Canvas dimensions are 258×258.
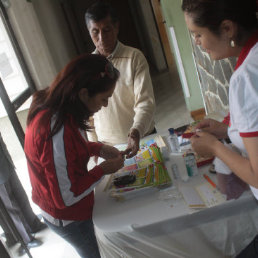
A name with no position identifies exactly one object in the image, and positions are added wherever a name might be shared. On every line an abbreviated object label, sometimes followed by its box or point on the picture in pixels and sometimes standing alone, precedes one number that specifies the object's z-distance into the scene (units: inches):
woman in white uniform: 28.2
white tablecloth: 43.4
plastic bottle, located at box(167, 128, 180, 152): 59.6
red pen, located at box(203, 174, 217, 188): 47.1
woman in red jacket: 43.8
